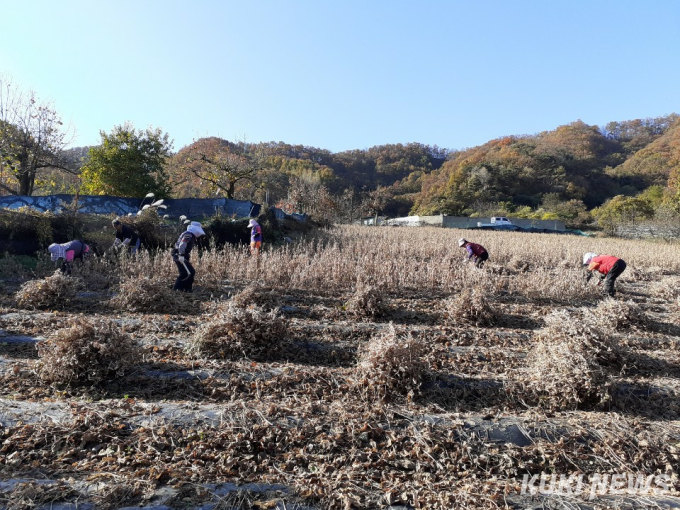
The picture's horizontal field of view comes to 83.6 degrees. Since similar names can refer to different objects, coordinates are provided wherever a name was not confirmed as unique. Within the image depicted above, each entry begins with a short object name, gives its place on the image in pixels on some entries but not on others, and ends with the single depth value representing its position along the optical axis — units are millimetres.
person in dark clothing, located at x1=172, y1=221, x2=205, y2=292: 7066
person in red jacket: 7727
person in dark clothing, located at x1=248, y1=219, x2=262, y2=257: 10891
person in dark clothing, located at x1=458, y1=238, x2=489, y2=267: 9883
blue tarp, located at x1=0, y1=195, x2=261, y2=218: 13758
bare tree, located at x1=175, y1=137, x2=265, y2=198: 22797
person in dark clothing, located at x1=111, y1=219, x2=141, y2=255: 9316
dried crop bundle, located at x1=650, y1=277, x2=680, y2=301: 8238
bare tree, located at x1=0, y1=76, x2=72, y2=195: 15977
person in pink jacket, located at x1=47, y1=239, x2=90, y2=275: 7805
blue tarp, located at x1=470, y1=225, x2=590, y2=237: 37700
